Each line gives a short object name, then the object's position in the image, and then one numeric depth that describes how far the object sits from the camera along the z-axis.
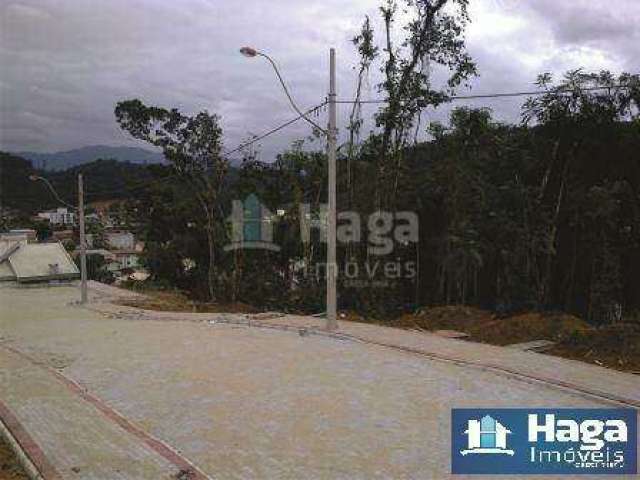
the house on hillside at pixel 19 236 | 43.03
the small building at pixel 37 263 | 35.28
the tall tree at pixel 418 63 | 20.14
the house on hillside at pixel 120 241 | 83.62
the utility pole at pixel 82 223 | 22.83
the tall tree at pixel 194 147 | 29.34
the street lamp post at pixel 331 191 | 13.98
